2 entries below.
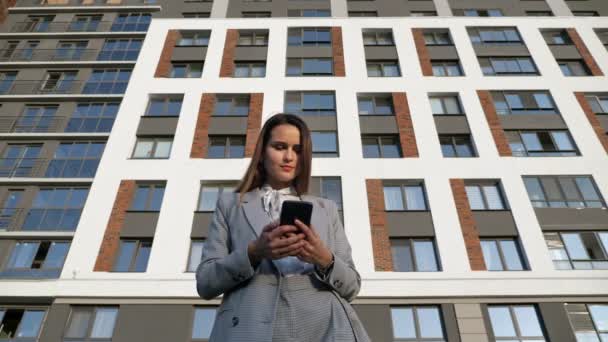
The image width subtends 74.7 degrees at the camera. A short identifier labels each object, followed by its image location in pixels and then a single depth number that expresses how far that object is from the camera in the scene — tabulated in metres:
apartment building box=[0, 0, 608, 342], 14.37
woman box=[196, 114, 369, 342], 2.20
